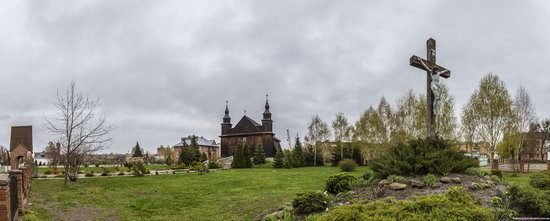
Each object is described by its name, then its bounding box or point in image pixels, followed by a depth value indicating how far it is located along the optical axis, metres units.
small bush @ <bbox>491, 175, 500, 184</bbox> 12.01
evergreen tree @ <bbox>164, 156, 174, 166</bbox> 53.56
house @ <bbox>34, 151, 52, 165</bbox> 88.84
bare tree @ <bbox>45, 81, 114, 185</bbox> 22.70
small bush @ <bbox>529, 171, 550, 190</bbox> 10.20
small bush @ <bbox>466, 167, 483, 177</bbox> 12.19
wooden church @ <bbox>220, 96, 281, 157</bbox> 61.50
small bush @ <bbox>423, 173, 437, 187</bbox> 10.81
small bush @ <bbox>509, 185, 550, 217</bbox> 8.14
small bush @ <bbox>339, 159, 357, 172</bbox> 32.97
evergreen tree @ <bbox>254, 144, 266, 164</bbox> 49.81
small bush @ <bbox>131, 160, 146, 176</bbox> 28.96
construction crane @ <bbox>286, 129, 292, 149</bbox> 62.40
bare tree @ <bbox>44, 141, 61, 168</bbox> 34.39
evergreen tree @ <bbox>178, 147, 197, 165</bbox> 44.59
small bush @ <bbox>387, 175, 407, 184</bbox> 11.09
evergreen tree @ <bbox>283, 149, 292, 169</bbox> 43.25
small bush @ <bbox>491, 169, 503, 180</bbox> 16.85
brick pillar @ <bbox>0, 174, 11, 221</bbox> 8.20
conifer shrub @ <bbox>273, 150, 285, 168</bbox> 43.38
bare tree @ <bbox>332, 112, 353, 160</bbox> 50.16
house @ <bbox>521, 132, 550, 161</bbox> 49.21
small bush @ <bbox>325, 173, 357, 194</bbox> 12.07
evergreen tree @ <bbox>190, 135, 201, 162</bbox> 46.26
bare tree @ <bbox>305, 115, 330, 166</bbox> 52.19
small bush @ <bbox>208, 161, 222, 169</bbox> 41.47
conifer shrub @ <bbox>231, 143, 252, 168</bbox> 44.35
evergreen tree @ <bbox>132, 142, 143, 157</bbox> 74.36
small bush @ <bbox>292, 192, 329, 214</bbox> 10.13
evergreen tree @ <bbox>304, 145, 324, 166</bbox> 47.91
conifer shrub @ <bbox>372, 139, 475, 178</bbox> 11.73
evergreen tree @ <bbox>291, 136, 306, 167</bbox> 45.32
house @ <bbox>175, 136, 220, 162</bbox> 74.09
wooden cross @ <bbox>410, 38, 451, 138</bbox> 13.34
